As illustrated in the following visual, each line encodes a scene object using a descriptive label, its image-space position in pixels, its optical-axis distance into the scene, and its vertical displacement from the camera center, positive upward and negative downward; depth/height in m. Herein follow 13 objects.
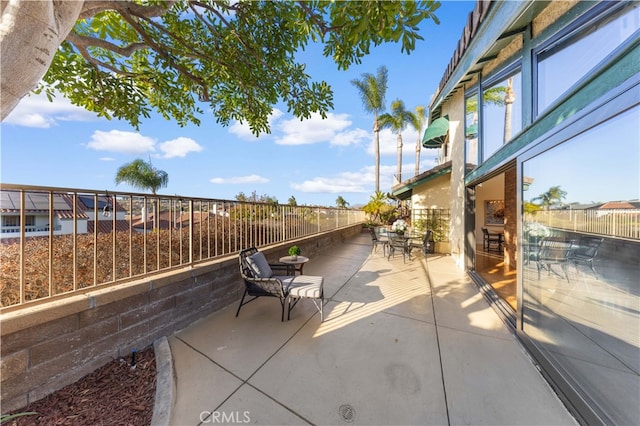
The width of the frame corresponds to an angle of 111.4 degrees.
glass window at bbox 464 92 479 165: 5.44 +2.13
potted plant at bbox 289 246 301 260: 4.46 -0.84
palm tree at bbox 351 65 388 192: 17.78 +10.01
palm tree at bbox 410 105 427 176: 19.96 +9.14
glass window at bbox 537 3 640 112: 1.73 +1.54
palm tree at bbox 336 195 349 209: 21.84 +0.96
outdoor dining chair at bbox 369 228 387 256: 8.38 -1.33
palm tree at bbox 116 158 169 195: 21.44 +3.76
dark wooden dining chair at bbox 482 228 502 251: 8.18 -1.12
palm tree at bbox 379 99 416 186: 18.98 +8.20
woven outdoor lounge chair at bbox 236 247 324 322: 3.27 -1.16
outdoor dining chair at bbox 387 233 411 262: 7.38 -1.17
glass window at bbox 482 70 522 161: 3.49 +1.83
